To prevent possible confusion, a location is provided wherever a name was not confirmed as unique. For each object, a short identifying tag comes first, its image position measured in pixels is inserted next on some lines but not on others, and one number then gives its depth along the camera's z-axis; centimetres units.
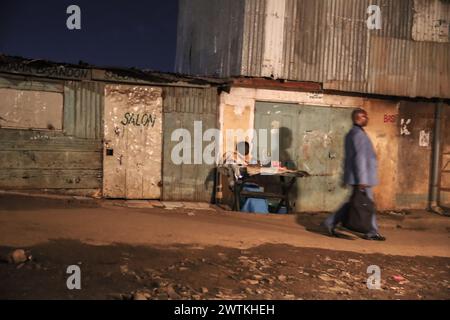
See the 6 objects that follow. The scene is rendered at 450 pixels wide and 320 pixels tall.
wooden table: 918
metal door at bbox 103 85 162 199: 966
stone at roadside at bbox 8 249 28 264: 459
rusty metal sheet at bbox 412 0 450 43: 1189
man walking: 681
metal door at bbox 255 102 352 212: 1090
